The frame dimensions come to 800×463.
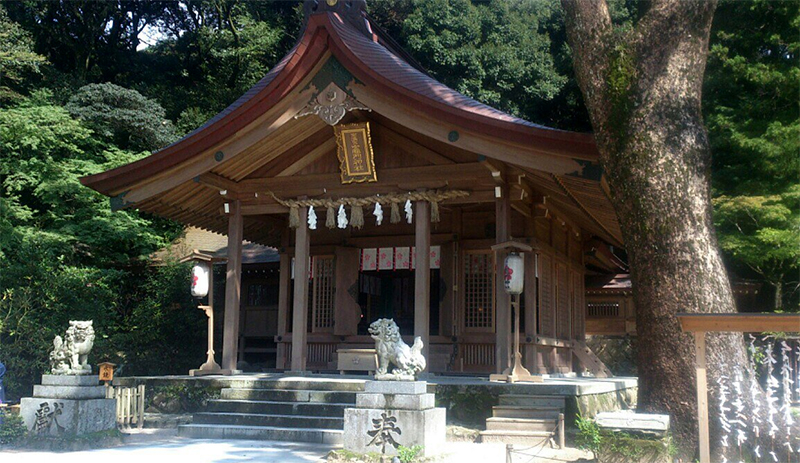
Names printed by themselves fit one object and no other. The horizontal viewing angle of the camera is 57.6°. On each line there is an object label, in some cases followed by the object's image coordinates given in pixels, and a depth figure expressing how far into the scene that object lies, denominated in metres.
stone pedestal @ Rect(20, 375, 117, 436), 9.64
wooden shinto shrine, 11.49
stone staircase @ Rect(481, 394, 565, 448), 9.39
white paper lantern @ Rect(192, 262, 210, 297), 13.22
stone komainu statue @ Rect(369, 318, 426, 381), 8.35
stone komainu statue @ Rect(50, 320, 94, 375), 9.98
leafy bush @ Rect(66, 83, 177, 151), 23.94
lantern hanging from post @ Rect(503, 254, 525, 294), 11.13
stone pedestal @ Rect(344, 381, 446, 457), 7.90
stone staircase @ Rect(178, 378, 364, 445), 10.11
